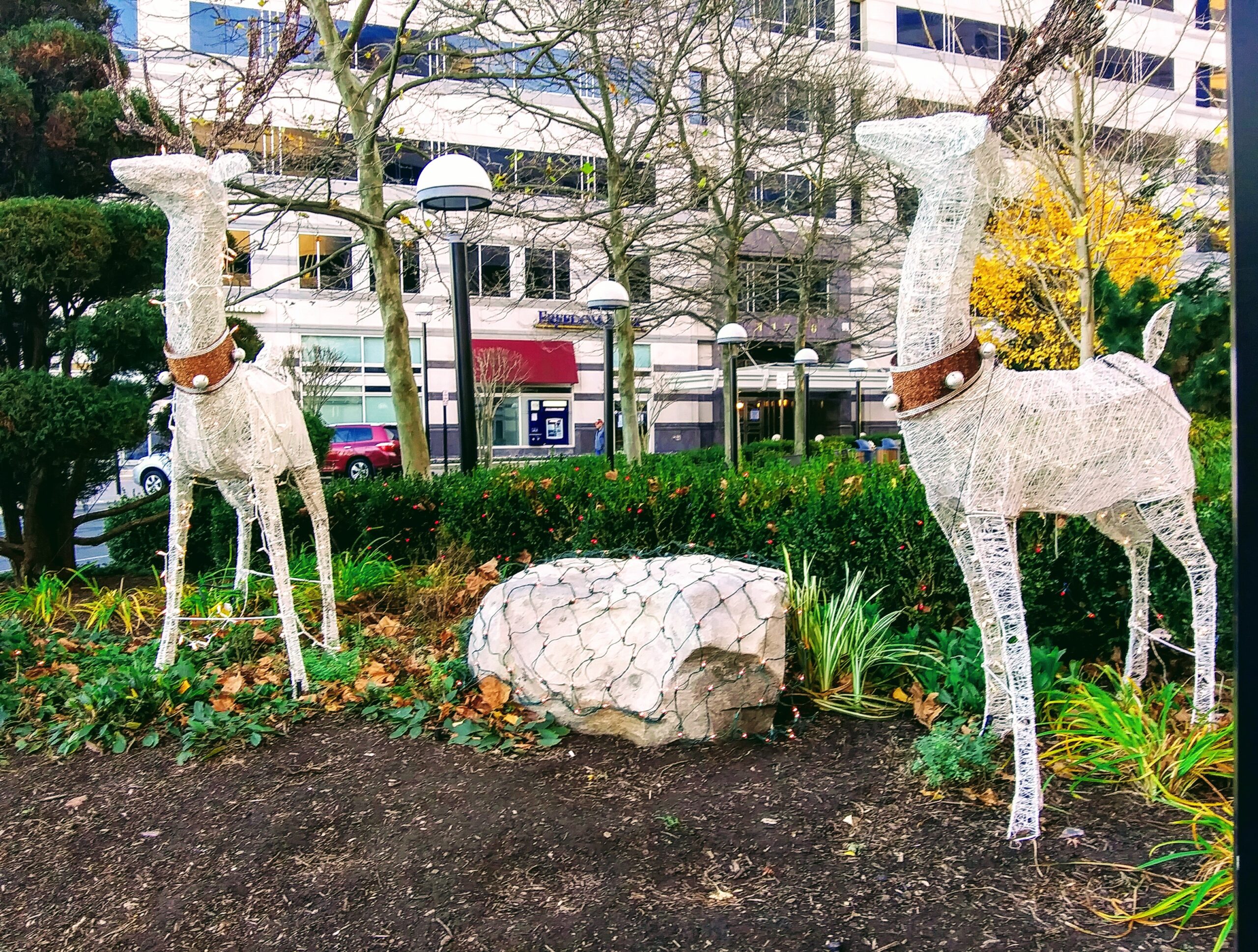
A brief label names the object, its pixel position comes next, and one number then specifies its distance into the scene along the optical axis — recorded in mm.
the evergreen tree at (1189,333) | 6578
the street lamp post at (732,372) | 12672
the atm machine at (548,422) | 27266
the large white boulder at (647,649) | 3328
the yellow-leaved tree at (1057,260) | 8531
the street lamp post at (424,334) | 19547
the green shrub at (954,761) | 2908
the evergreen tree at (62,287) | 5316
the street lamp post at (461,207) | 5922
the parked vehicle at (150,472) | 16016
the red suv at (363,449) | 20703
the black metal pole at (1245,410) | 989
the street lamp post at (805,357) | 16375
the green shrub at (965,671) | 3359
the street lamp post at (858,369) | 21498
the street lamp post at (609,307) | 9711
